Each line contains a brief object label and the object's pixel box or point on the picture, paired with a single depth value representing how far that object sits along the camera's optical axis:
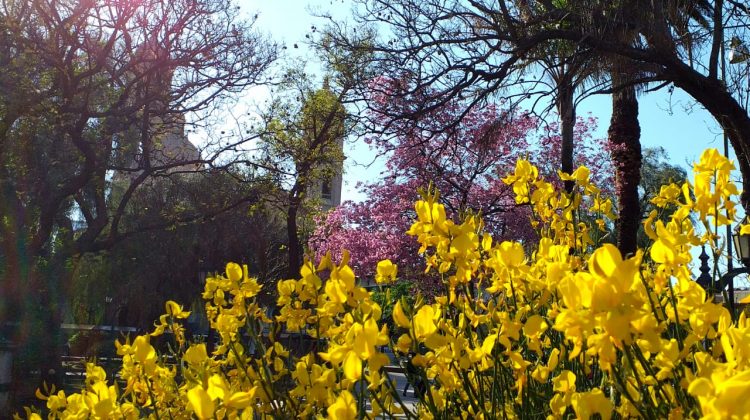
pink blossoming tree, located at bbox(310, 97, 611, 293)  15.94
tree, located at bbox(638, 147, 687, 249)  31.38
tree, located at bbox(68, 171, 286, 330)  21.53
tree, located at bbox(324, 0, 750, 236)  7.10
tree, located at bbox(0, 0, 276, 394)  10.40
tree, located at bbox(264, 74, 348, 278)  13.45
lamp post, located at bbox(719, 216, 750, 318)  4.78
